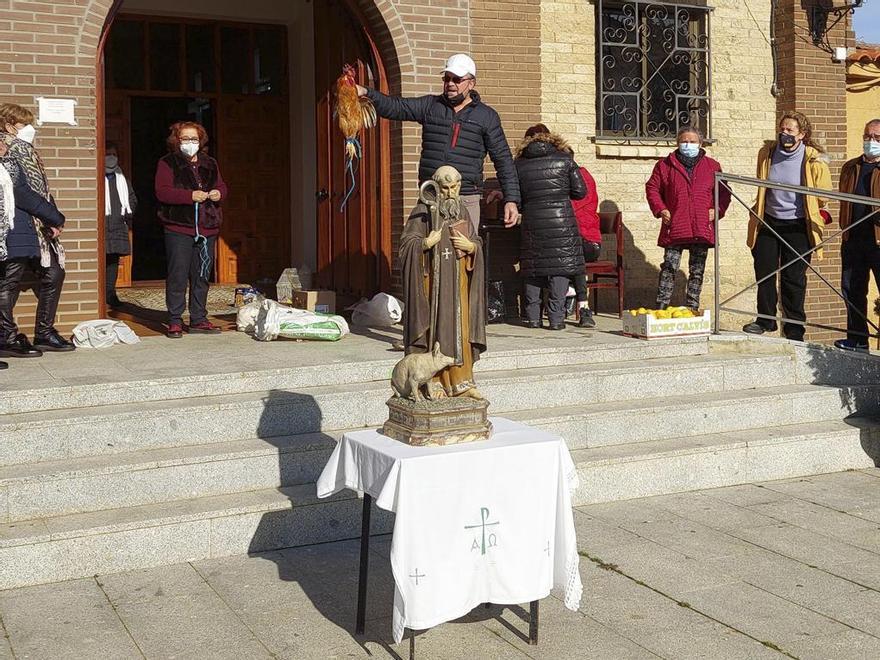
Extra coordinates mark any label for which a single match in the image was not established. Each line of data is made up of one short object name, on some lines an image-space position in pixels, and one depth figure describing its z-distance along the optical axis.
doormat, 11.53
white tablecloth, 4.26
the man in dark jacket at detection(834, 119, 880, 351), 8.62
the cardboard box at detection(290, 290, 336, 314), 9.99
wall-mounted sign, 8.42
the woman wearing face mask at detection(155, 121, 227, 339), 8.64
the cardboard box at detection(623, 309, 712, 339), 8.45
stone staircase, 5.46
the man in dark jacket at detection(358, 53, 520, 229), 8.10
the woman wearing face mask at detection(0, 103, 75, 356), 7.58
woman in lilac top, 9.02
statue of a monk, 4.60
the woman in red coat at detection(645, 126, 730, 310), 9.34
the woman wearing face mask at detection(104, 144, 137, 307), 10.40
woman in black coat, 9.17
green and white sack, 8.45
